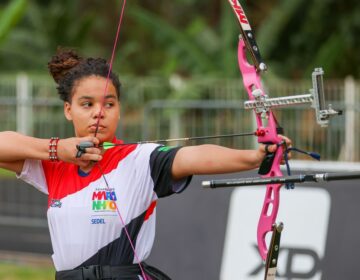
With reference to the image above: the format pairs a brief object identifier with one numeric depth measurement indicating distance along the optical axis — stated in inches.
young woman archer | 323.6
